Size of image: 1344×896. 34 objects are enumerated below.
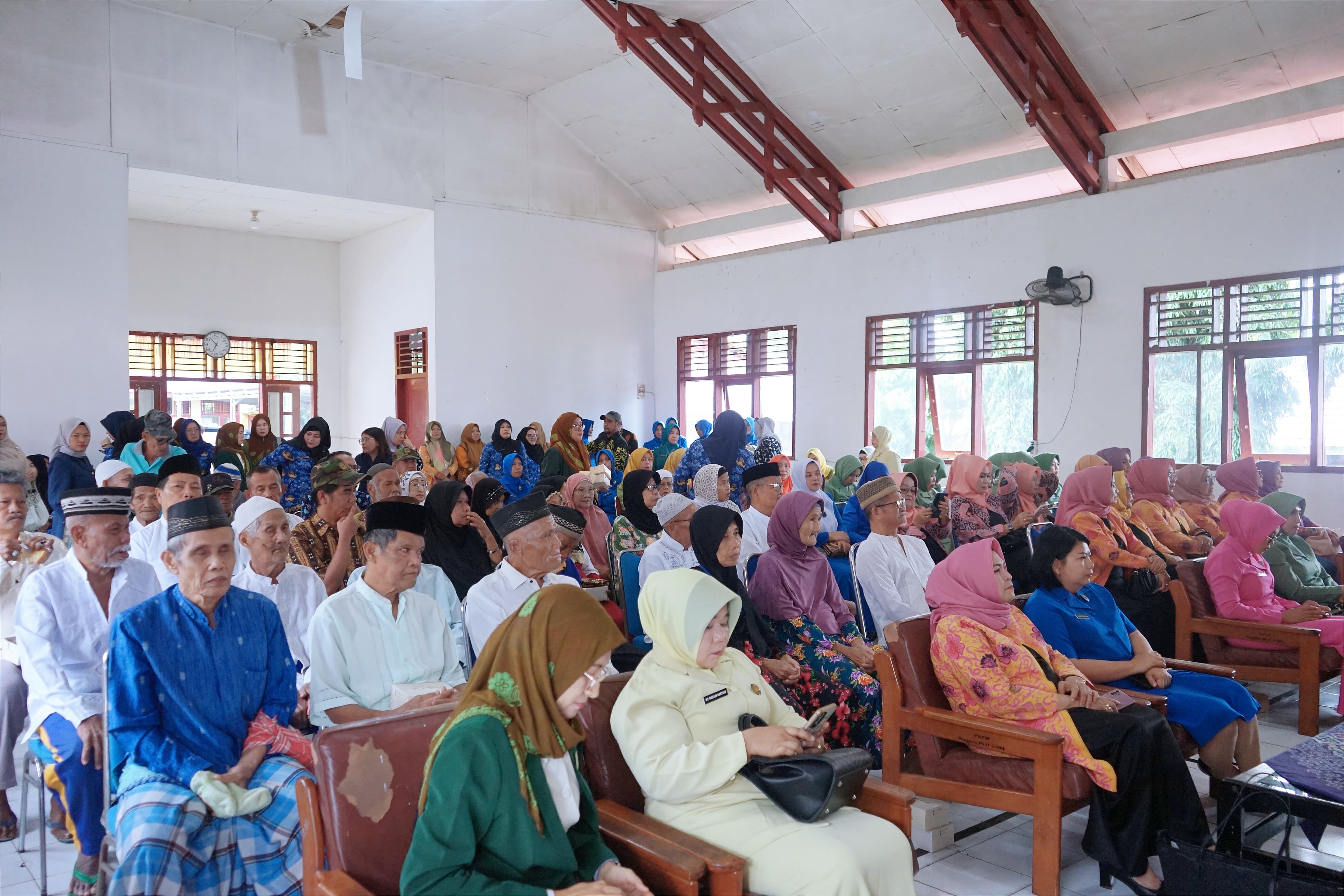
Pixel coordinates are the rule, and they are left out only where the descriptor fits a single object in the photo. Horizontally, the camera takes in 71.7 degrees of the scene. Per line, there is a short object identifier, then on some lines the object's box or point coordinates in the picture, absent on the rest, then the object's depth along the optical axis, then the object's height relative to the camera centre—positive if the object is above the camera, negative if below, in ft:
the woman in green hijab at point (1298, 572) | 16.19 -2.64
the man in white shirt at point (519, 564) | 10.30 -1.53
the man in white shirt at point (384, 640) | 8.32 -1.98
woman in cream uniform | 6.67 -2.49
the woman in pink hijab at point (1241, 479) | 21.88 -1.33
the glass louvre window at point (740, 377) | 36.91 +2.05
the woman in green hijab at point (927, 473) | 21.91 -1.15
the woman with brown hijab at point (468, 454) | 35.29 -1.02
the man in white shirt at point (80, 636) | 7.77 -1.86
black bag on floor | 7.64 -3.83
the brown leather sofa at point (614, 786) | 7.14 -2.86
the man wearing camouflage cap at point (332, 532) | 12.05 -1.41
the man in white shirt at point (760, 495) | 15.58 -1.16
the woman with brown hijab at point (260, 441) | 31.35 -0.44
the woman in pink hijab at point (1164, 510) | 19.60 -1.90
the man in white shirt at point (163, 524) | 12.19 -1.31
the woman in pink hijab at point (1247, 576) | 14.85 -2.50
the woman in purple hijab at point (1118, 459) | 24.14 -0.92
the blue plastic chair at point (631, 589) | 13.50 -2.40
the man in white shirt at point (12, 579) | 9.73 -1.66
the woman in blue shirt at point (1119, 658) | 10.56 -2.87
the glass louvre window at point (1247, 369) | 23.67 +1.44
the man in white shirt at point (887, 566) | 13.82 -2.13
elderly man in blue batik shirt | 6.69 -2.37
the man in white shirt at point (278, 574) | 9.82 -1.59
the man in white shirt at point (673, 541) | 13.37 -1.68
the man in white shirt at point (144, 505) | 13.05 -1.07
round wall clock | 37.83 +3.48
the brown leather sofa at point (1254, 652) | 13.94 -3.53
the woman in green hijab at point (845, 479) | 23.56 -1.38
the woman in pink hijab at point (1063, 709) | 8.90 -2.91
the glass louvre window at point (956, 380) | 29.78 +1.53
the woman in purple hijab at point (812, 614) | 11.85 -2.58
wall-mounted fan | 27.53 +4.02
